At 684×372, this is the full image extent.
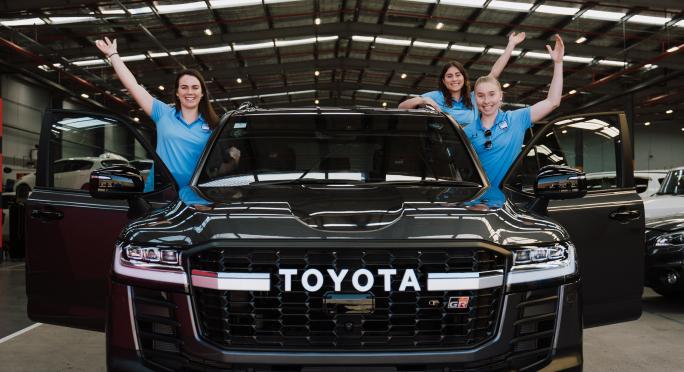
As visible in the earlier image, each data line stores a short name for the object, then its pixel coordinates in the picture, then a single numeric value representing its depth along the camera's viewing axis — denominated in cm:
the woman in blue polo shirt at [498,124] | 383
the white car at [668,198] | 657
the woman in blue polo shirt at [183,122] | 377
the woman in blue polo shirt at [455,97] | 416
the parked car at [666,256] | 575
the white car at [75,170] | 354
